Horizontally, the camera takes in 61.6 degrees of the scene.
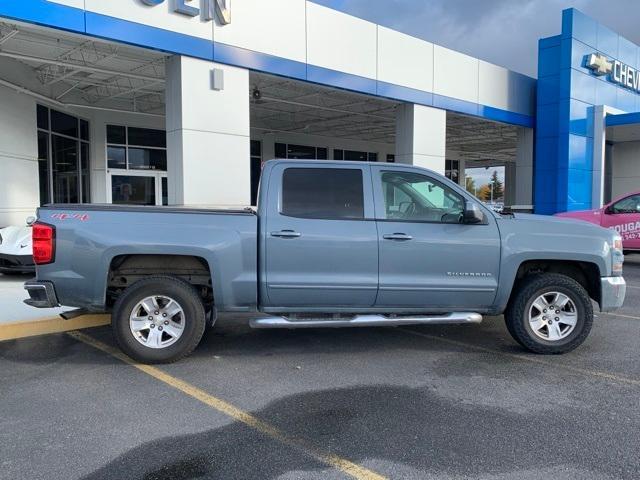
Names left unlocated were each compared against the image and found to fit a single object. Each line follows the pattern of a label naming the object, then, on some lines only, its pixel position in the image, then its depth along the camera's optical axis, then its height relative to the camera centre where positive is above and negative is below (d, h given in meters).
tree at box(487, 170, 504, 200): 124.15 +4.97
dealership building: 10.80 +3.36
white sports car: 9.52 -0.82
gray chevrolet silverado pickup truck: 5.16 -0.52
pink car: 12.48 -0.18
